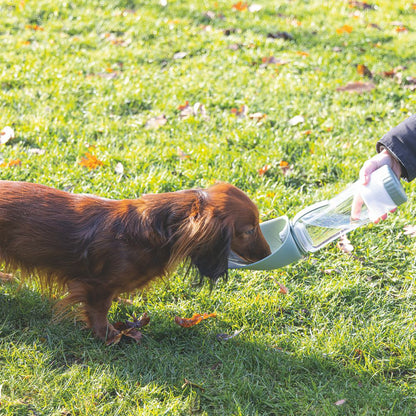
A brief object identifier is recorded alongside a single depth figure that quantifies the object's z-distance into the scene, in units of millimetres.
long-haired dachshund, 2897
